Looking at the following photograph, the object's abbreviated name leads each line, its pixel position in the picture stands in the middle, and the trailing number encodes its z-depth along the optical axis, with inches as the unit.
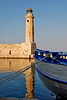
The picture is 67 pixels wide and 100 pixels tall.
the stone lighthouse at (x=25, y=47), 1592.9
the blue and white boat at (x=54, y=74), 263.7
